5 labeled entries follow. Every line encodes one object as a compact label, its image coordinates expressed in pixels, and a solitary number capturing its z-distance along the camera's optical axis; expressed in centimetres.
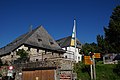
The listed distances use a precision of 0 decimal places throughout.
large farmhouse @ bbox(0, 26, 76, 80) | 1087
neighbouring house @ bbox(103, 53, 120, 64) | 2198
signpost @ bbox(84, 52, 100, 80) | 1044
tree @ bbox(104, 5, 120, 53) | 1975
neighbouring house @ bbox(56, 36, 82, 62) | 2970
